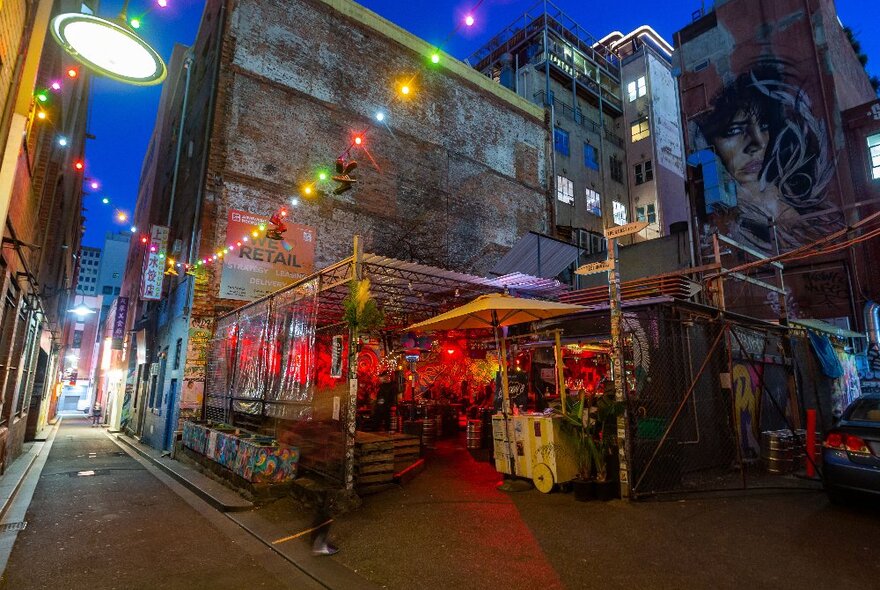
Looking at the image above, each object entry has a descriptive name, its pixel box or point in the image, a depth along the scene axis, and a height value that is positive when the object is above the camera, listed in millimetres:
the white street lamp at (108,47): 3408 +2494
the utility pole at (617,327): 7328 +873
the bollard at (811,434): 8695 -944
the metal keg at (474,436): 12438 -1403
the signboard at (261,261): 13367 +3459
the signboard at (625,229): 7682 +2454
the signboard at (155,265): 15695 +3766
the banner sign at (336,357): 7918 +402
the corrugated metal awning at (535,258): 15602 +4067
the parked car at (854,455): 6254 -971
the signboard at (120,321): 26562 +3311
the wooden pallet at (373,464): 7910 -1377
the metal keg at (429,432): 13633 -1458
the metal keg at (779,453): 9289 -1373
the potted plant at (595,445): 7316 -999
